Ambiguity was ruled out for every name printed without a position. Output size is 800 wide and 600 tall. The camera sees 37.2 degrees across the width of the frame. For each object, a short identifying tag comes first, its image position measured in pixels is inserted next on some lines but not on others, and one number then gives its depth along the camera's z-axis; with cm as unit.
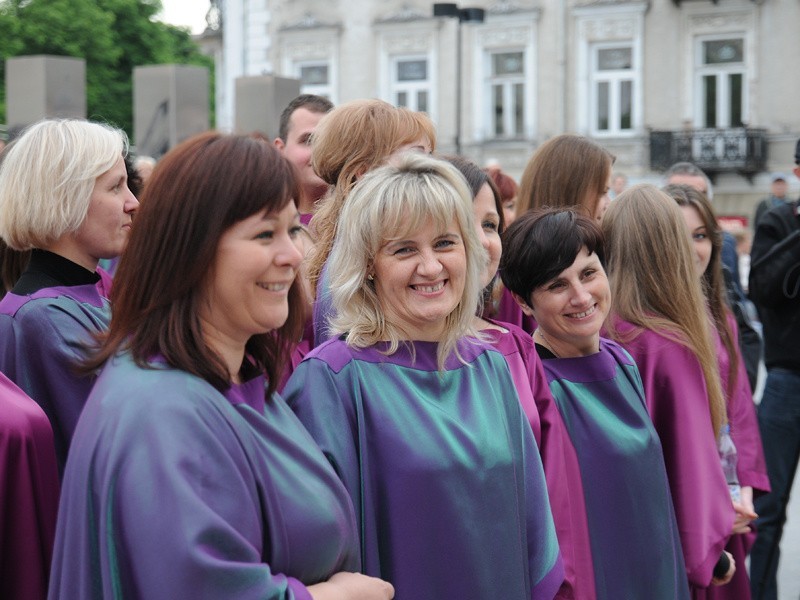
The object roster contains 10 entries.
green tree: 3747
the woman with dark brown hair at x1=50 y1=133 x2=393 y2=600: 200
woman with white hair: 295
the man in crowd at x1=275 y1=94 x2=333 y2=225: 443
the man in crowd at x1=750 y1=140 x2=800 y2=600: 529
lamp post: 1764
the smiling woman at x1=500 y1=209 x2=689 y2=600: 345
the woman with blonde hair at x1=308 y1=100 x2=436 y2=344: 356
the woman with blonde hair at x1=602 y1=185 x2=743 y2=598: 372
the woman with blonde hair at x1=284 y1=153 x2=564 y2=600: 270
